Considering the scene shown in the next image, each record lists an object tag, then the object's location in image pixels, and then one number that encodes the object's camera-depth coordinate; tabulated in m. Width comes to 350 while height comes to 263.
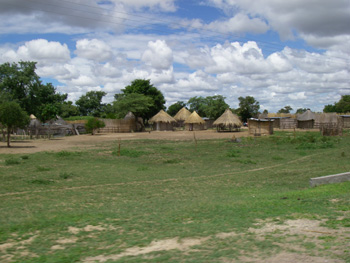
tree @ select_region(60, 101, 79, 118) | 79.12
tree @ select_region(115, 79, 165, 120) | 74.25
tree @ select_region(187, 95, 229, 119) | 78.62
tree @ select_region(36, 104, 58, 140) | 47.90
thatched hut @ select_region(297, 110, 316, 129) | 67.69
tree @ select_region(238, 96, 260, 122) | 83.69
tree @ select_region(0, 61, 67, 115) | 49.06
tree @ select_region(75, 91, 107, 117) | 88.69
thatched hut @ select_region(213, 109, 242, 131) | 58.84
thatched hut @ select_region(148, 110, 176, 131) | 65.62
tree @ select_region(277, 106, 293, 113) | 125.62
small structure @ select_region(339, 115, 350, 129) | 68.32
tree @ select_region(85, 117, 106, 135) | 50.03
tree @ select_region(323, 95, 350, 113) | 98.85
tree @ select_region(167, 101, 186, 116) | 111.25
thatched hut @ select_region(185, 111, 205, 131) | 67.08
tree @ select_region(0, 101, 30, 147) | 27.83
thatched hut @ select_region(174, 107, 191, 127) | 76.00
